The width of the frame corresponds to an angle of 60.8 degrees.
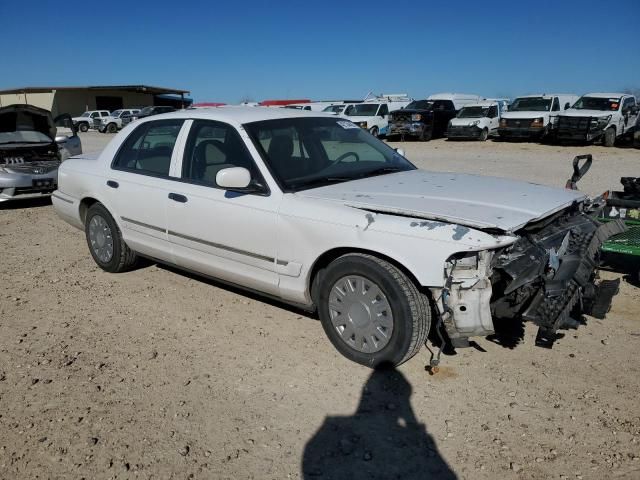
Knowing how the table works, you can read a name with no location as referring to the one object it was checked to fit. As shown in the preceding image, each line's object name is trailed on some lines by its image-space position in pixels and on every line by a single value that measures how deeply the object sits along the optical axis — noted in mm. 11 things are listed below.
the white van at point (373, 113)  25031
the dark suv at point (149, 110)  35156
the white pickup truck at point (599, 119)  19109
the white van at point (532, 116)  21547
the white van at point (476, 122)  23625
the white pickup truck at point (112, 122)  38031
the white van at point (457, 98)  28745
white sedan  3225
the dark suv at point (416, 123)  24406
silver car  9234
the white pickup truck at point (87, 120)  39300
